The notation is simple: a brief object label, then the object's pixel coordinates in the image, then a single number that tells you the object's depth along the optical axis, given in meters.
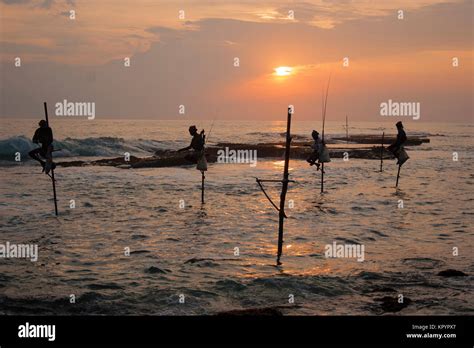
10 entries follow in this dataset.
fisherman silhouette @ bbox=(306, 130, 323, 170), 23.50
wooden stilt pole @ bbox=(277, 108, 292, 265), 10.08
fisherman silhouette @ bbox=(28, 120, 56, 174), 16.45
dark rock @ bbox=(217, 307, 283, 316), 8.11
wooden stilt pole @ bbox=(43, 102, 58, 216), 16.06
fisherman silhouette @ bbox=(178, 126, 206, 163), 18.95
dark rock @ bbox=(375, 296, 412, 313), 8.51
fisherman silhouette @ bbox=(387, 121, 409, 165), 23.82
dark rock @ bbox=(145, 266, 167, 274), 10.78
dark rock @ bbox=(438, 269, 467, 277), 10.40
